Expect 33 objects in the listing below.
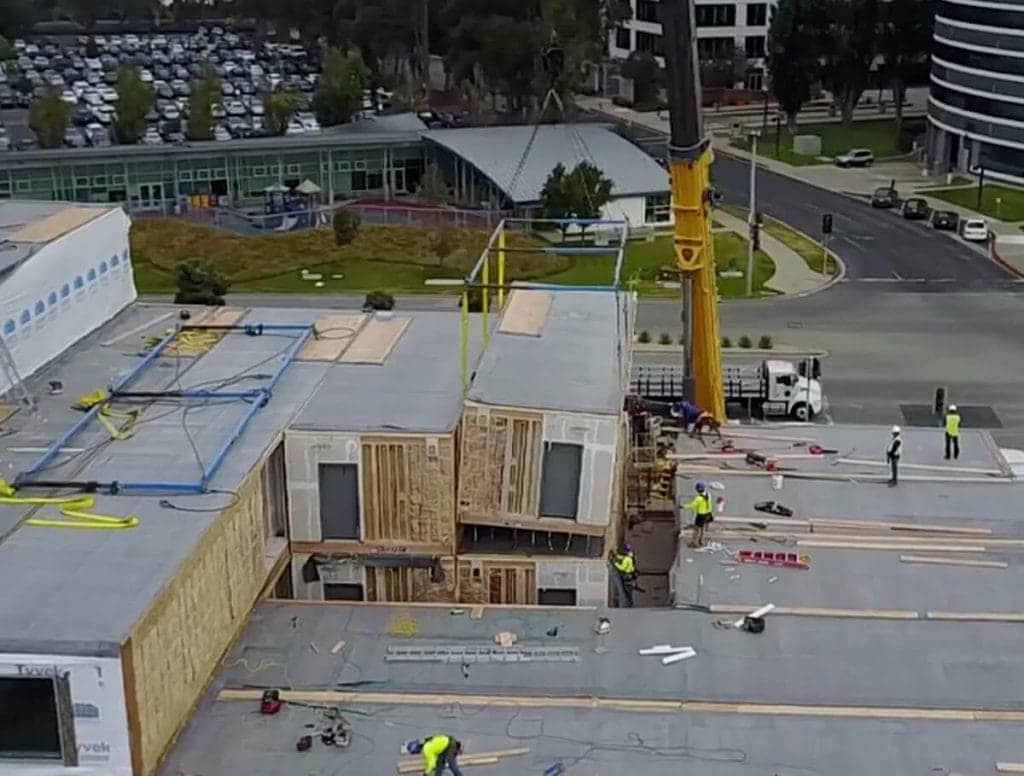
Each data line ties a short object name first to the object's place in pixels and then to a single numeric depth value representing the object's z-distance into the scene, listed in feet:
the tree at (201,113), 258.16
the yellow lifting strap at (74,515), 69.56
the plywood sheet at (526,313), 101.49
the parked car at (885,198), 235.81
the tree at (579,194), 200.03
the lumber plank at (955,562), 82.99
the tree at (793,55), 283.18
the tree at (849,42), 282.97
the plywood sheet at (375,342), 98.22
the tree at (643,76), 355.36
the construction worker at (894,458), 95.96
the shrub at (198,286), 164.35
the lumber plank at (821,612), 76.33
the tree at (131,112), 253.65
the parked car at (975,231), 208.95
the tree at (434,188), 232.53
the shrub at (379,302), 157.23
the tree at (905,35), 293.02
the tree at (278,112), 268.62
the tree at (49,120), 254.06
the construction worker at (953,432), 99.71
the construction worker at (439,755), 58.44
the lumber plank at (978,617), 75.92
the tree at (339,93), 288.92
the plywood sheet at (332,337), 98.91
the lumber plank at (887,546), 85.25
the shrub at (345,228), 200.95
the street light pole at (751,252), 179.22
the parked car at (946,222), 217.56
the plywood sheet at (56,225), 106.93
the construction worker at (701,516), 85.51
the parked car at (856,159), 276.00
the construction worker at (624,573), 82.84
